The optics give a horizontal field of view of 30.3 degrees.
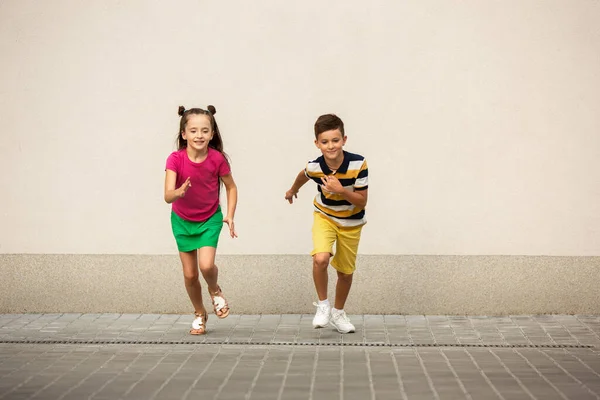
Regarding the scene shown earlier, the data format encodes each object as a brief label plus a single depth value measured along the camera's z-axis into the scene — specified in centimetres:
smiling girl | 898
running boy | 888
